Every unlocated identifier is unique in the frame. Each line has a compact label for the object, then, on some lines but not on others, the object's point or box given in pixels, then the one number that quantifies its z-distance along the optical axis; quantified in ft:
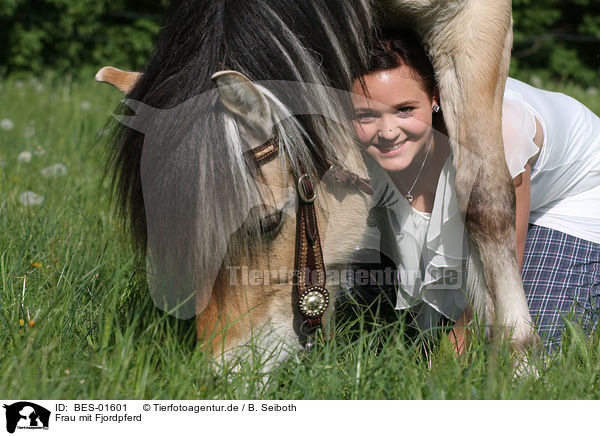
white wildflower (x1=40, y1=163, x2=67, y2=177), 13.52
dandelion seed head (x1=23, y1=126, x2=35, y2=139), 16.75
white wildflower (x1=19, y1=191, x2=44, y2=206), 11.49
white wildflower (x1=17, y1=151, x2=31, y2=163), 14.21
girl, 7.14
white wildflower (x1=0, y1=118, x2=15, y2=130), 17.09
